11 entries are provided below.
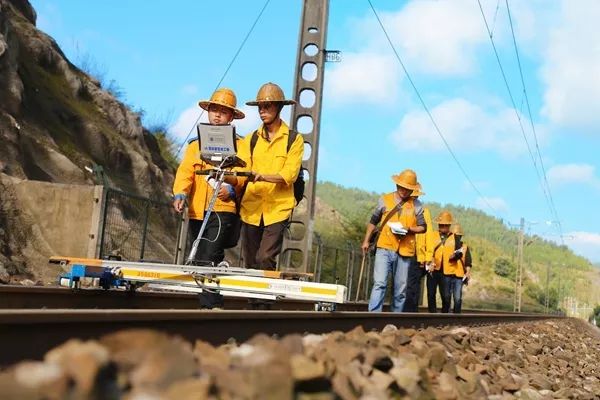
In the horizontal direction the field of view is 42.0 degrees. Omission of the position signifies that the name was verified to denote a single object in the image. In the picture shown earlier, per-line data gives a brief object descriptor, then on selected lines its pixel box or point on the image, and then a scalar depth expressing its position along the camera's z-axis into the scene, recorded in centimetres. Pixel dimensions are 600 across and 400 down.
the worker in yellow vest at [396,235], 1010
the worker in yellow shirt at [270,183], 756
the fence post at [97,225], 1350
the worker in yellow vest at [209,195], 738
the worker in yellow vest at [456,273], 1686
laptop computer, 707
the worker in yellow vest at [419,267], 1387
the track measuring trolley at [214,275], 661
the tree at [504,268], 11881
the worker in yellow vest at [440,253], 1662
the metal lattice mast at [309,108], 1675
